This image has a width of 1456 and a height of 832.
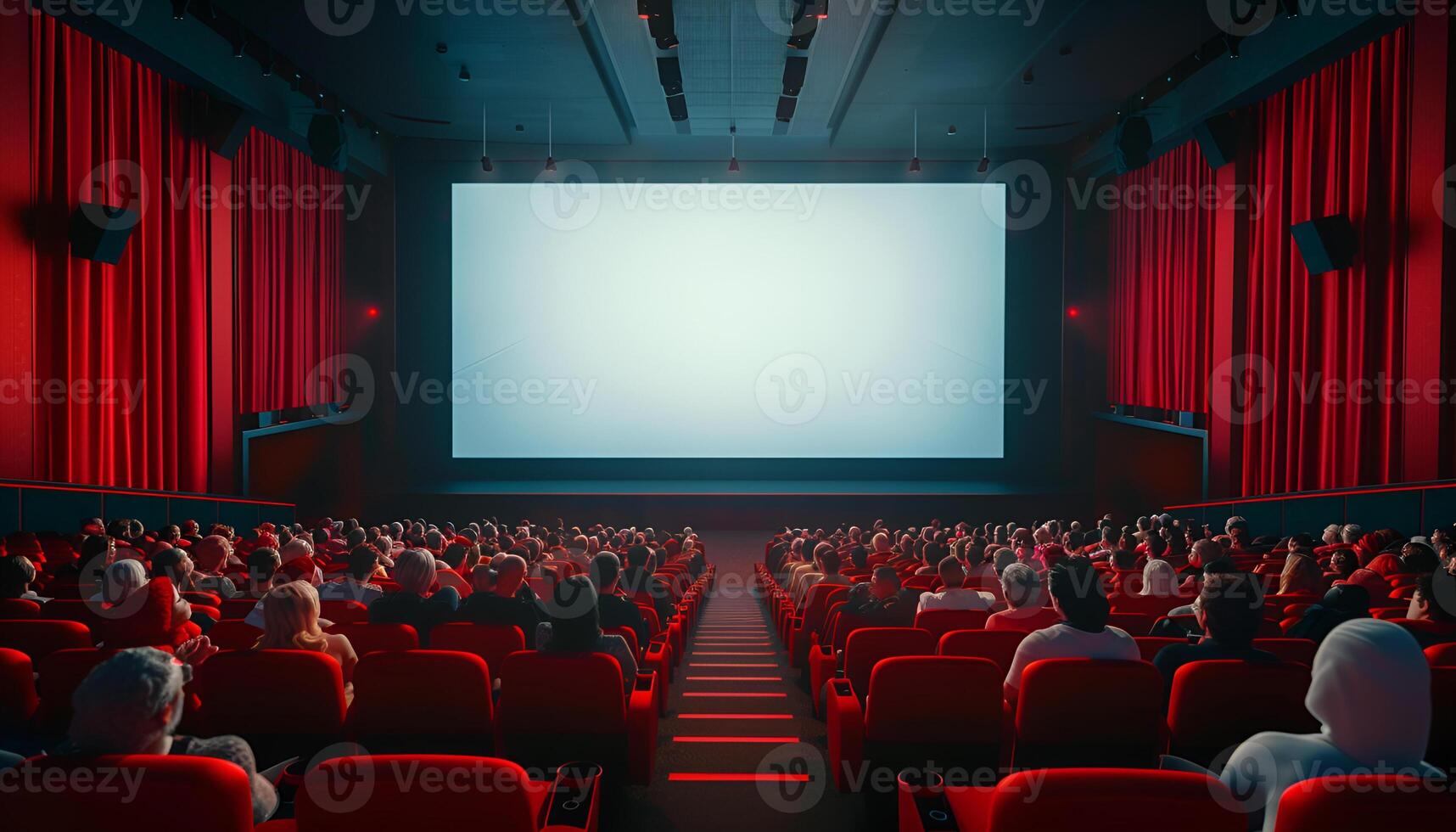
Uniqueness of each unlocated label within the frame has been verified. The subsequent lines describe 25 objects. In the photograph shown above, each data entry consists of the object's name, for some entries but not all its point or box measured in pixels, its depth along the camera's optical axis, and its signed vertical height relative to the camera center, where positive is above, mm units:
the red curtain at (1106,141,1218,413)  11969 +1743
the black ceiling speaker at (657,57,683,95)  10644 +3906
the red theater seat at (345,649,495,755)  2578 -865
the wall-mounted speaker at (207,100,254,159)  10406 +3116
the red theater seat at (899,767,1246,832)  1468 -647
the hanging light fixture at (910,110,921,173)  12820 +4056
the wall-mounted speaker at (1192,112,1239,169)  10828 +3189
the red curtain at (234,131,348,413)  11656 +1763
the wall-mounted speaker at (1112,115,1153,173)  11305 +3276
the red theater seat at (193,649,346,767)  2553 -841
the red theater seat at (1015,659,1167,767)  2469 -850
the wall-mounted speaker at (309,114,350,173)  10977 +3126
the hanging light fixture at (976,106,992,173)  13016 +4146
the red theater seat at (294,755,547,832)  1578 -693
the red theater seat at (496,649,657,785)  2777 -957
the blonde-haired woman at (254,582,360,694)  2803 -688
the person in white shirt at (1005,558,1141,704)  2855 -734
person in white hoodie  1674 -589
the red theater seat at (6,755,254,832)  1490 -662
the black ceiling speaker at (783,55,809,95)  10578 +3920
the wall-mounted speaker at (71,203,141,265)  8180 +1486
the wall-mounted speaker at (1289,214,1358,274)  8734 +1566
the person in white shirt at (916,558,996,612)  4281 -916
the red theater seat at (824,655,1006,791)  2658 -929
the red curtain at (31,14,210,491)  8102 +1125
